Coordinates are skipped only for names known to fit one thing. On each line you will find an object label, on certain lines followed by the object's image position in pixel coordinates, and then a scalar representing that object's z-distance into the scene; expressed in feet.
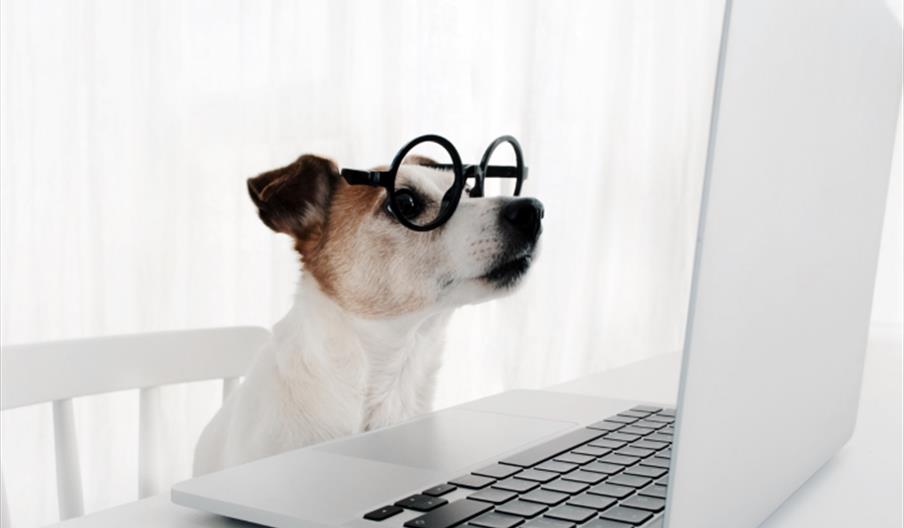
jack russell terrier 2.68
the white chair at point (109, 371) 2.68
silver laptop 1.02
